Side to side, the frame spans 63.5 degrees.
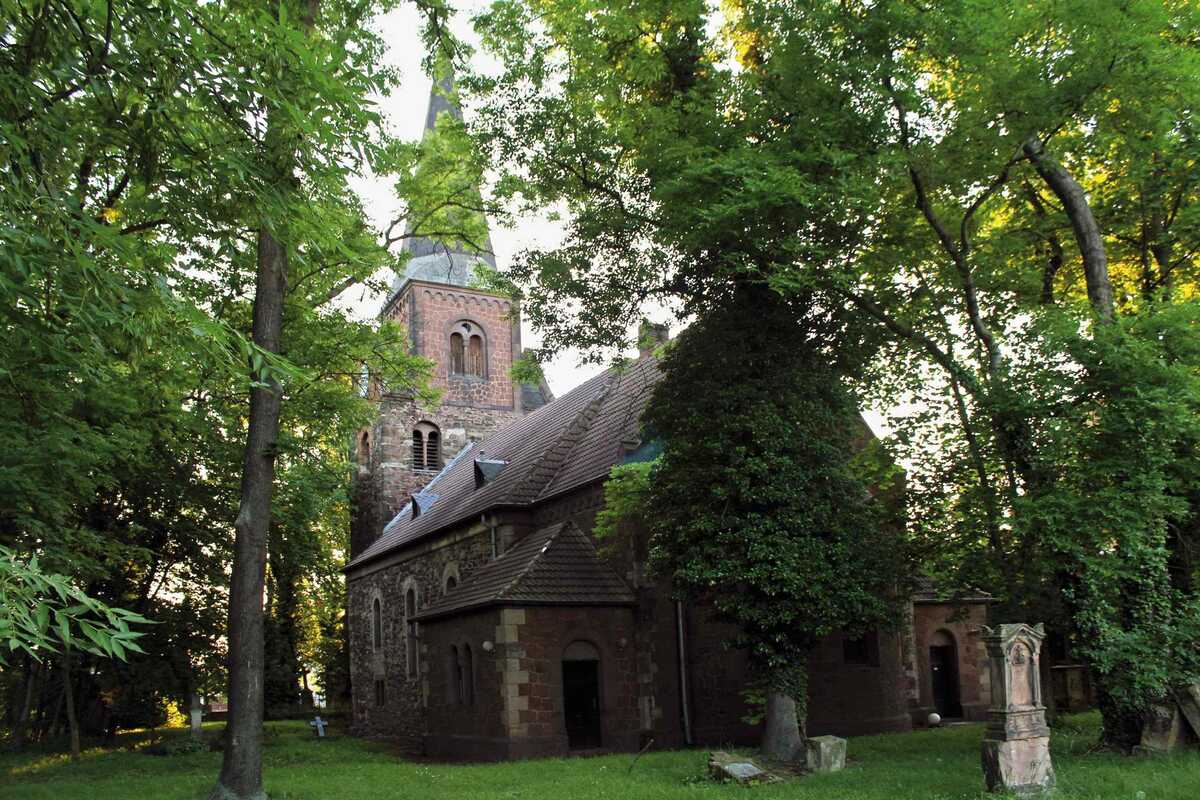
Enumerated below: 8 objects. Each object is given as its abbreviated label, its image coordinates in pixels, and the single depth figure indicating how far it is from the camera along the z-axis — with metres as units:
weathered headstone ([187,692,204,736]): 24.05
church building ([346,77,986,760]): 18.05
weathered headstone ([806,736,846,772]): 13.09
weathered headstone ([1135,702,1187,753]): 12.02
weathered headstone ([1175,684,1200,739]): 11.93
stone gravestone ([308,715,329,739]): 28.81
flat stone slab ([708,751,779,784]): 12.03
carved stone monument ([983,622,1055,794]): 10.27
